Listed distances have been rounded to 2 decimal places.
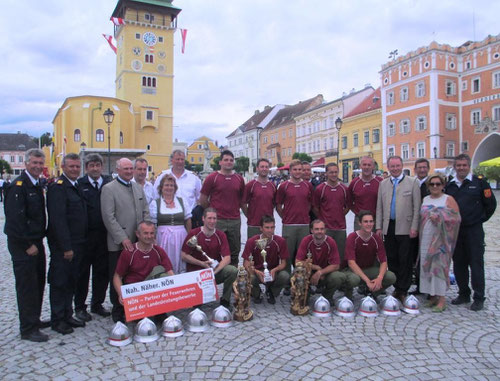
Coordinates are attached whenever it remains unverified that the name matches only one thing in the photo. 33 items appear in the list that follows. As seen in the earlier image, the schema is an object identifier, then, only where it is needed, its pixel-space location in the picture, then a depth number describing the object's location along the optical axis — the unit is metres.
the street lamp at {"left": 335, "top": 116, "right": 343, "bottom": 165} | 24.93
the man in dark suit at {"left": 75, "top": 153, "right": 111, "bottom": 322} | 5.25
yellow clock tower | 58.97
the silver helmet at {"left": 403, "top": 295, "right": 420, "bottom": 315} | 5.39
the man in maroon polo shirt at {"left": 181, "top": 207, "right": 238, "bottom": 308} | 5.53
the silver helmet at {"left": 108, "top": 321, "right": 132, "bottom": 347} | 4.36
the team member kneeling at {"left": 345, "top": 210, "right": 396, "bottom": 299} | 5.65
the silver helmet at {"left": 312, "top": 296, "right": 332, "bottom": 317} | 5.28
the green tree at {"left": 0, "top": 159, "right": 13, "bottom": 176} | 68.67
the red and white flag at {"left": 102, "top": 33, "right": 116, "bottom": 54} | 61.38
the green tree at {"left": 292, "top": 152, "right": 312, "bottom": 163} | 51.34
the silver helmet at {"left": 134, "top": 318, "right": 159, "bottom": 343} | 4.46
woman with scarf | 5.62
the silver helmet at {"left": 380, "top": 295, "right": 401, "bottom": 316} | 5.29
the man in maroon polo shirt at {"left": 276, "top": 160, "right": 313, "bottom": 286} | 6.39
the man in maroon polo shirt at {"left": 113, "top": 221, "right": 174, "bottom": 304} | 5.00
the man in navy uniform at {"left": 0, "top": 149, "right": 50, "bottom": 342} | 4.38
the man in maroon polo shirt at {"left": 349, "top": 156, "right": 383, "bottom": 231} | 6.32
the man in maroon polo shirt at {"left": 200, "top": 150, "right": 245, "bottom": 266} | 6.34
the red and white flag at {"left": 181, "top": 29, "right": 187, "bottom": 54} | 62.10
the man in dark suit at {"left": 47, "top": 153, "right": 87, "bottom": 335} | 4.66
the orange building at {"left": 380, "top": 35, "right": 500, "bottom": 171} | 38.00
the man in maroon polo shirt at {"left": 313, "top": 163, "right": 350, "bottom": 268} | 6.42
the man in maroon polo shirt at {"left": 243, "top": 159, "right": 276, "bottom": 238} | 6.41
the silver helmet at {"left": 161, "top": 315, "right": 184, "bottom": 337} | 4.59
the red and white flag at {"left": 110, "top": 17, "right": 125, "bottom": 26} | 58.38
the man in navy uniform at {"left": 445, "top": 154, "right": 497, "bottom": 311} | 5.70
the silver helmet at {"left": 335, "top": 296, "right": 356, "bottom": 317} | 5.25
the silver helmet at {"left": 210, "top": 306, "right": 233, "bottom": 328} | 4.89
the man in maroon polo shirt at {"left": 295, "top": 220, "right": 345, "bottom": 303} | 5.62
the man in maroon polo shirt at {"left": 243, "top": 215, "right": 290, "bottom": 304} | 5.77
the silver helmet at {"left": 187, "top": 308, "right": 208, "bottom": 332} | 4.75
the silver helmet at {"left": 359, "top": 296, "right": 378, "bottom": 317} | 5.25
